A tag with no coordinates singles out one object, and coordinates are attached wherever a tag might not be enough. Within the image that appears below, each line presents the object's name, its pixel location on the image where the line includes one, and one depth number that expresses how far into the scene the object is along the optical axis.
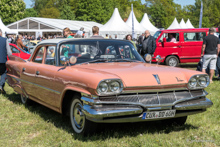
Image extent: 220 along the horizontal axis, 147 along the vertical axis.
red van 16.22
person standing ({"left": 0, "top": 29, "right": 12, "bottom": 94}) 8.61
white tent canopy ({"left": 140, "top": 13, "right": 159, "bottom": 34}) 42.88
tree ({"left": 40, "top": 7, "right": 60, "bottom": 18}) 93.94
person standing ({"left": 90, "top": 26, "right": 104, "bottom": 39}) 9.43
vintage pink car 4.10
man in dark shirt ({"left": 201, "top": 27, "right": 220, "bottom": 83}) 10.08
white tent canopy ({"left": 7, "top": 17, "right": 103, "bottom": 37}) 42.56
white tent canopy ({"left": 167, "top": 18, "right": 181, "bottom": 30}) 53.09
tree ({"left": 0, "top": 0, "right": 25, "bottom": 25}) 61.34
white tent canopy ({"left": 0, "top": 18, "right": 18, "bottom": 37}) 34.12
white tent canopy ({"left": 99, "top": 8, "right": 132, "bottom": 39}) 31.61
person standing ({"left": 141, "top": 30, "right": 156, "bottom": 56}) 11.34
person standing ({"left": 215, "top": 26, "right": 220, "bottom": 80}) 11.31
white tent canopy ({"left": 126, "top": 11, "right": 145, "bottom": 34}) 33.68
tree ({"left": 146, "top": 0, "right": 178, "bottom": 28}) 99.50
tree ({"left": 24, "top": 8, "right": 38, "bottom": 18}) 103.95
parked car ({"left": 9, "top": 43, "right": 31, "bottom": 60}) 16.15
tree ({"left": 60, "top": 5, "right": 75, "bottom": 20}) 78.75
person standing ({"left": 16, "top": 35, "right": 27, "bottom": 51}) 16.70
